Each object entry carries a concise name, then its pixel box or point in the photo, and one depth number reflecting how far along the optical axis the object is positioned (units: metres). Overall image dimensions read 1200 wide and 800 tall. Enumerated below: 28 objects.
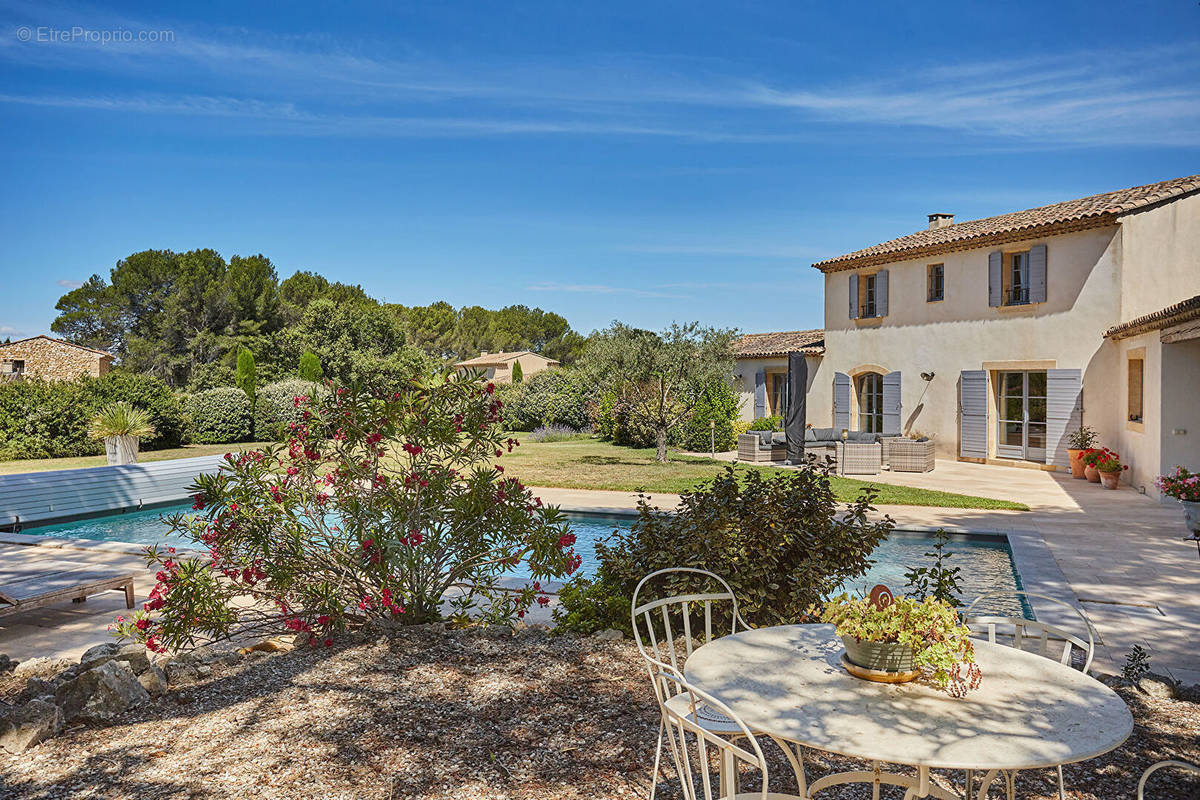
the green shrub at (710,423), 21.23
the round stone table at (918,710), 1.89
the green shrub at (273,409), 22.86
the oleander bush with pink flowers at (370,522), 4.61
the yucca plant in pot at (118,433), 15.32
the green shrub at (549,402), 26.56
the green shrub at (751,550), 4.46
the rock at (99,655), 4.00
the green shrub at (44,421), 18.00
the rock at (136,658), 4.06
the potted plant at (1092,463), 14.10
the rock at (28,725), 3.21
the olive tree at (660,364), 17.30
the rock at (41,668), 4.36
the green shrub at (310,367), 29.44
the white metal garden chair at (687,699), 2.44
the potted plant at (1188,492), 8.22
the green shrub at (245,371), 28.60
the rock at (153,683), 3.86
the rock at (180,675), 3.99
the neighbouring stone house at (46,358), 35.47
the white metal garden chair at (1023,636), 2.84
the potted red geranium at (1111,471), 13.40
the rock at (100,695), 3.52
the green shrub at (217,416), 22.16
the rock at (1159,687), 3.82
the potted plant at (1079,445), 14.77
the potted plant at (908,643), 2.23
